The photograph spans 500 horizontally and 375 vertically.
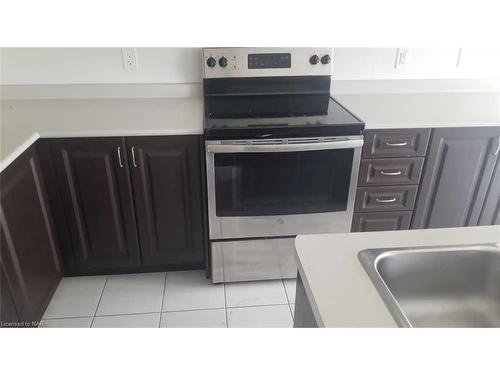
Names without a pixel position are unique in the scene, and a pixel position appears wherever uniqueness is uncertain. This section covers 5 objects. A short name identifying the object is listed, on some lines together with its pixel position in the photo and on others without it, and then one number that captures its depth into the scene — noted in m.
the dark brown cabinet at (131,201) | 1.74
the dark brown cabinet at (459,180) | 1.89
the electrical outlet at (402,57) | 2.19
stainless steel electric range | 1.72
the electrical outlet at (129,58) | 2.03
